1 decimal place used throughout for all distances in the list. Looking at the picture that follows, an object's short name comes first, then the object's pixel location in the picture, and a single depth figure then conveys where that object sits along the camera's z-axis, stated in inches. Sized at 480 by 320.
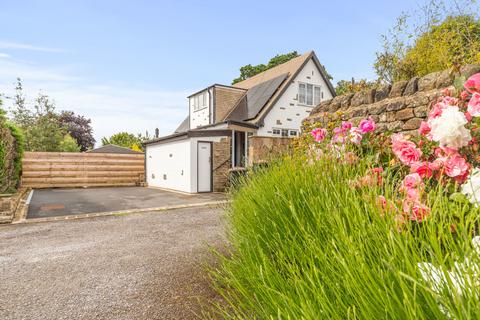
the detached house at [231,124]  514.0
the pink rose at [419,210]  54.3
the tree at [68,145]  903.1
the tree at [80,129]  1275.8
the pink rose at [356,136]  113.5
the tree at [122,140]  1450.4
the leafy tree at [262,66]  1247.5
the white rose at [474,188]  55.4
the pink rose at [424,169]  75.3
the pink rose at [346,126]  124.6
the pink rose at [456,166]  68.5
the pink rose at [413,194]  57.5
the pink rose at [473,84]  76.4
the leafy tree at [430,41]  335.3
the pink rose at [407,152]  81.5
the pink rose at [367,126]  113.5
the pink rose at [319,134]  139.6
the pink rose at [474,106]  71.3
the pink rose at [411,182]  67.3
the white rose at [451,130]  69.4
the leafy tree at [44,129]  803.4
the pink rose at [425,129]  84.8
